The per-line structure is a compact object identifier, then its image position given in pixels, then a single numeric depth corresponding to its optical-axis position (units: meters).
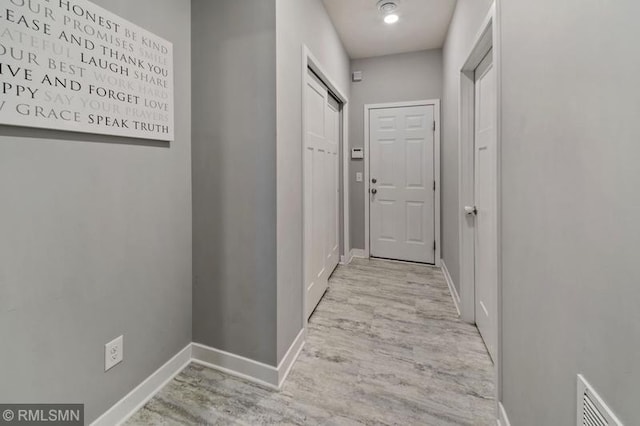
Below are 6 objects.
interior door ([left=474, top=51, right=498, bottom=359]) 1.88
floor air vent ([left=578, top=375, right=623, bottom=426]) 0.67
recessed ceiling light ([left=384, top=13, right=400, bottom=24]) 2.80
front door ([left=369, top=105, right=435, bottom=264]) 3.75
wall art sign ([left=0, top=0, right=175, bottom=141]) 1.04
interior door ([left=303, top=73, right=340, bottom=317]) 2.34
